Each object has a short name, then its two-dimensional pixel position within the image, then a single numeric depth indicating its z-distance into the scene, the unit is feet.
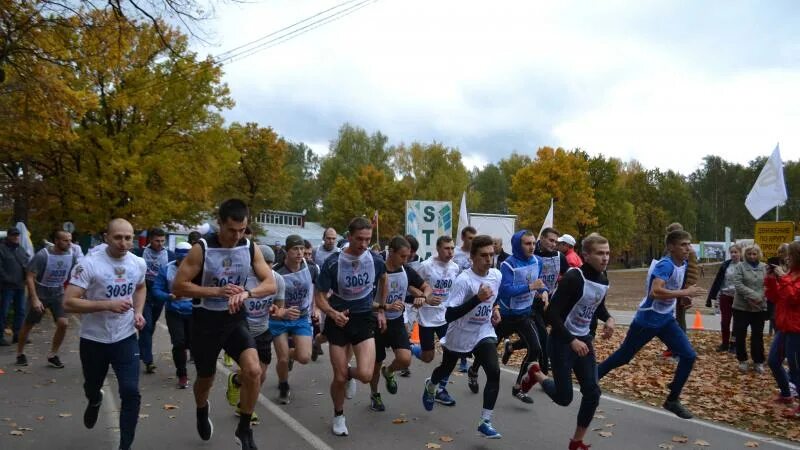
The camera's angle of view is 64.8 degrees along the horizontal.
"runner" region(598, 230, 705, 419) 20.92
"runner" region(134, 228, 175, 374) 30.04
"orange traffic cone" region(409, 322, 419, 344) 41.04
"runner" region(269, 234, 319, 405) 24.11
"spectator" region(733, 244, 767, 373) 30.55
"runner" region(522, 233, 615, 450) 17.30
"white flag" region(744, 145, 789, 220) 42.42
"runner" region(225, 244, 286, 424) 22.15
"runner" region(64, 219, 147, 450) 16.62
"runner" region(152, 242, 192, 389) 26.61
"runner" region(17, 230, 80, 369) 32.09
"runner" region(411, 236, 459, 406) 25.12
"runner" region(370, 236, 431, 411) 22.95
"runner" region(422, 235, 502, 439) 19.81
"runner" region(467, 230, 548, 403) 25.31
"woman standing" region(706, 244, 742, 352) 35.86
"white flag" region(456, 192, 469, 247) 54.54
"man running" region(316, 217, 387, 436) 20.26
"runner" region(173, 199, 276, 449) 16.33
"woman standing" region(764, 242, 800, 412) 22.97
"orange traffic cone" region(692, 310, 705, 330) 47.60
